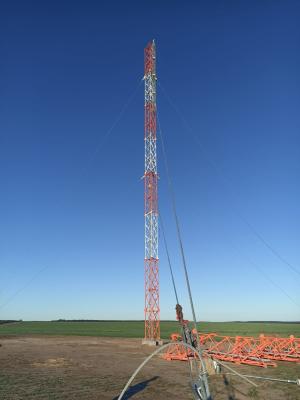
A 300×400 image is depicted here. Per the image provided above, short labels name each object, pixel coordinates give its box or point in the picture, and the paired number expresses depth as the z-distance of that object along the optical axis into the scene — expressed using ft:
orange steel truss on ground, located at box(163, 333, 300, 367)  105.29
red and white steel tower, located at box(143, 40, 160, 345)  164.96
